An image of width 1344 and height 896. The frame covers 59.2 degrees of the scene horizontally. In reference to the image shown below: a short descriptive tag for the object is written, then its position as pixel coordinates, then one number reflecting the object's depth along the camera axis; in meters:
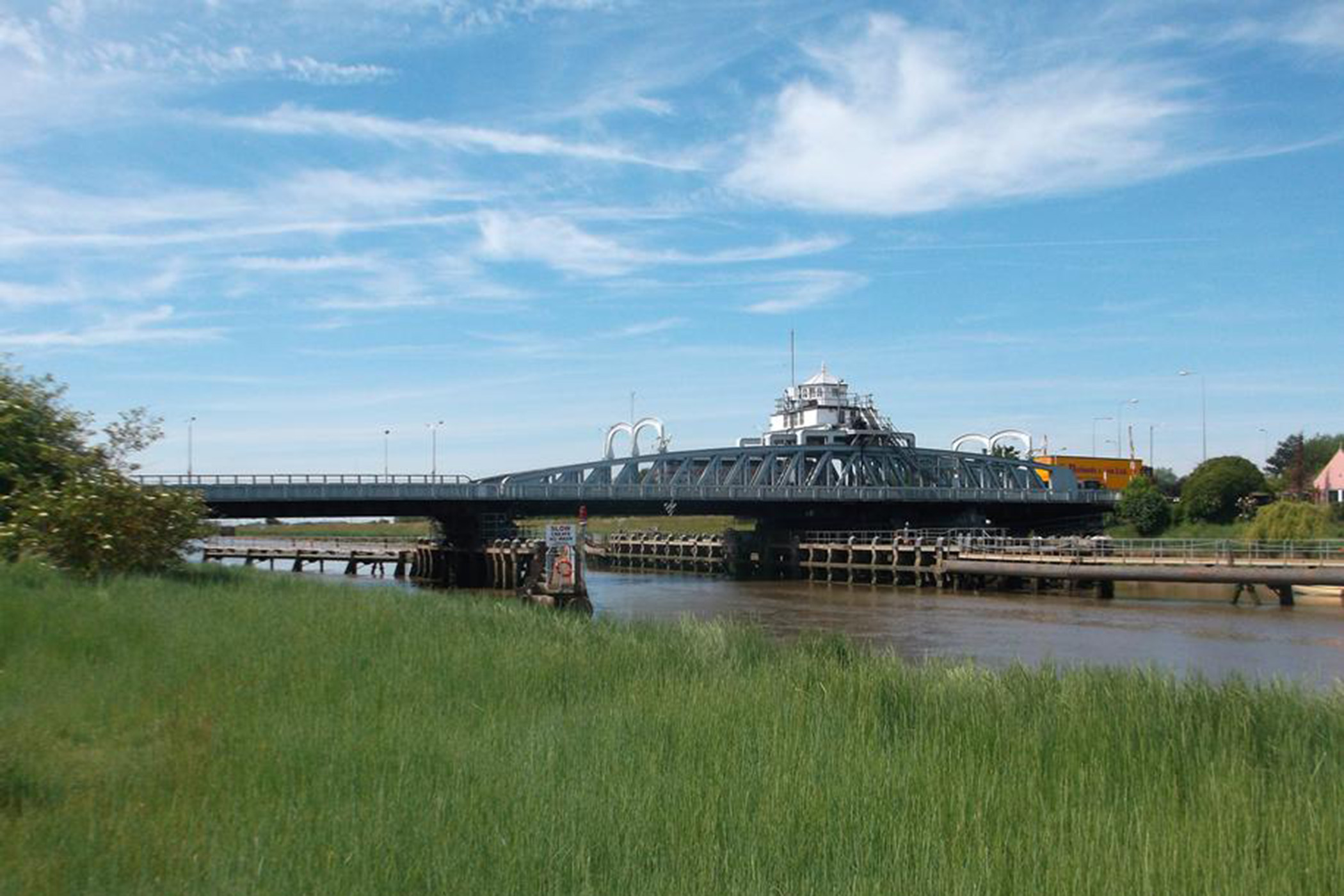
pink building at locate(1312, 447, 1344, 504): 85.50
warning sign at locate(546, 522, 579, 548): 39.62
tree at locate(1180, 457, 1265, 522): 77.50
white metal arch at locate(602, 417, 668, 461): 88.94
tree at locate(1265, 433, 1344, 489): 116.12
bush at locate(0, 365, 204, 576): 30.30
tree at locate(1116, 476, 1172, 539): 80.38
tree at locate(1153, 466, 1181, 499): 109.12
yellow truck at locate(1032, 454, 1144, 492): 104.62
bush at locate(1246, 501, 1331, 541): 58.38
